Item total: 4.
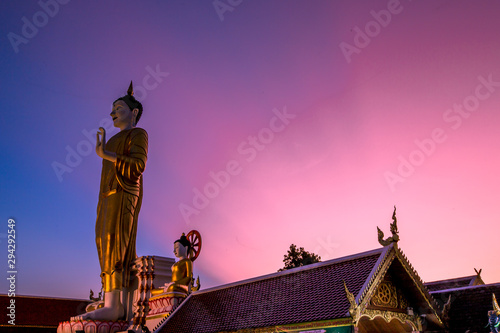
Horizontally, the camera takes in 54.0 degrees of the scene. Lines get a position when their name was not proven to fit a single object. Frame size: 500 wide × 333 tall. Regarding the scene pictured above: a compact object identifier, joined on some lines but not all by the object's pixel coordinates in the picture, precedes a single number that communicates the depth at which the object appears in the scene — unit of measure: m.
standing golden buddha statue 18.98
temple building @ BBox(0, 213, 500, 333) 10.57
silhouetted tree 42.22
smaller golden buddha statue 17.81
